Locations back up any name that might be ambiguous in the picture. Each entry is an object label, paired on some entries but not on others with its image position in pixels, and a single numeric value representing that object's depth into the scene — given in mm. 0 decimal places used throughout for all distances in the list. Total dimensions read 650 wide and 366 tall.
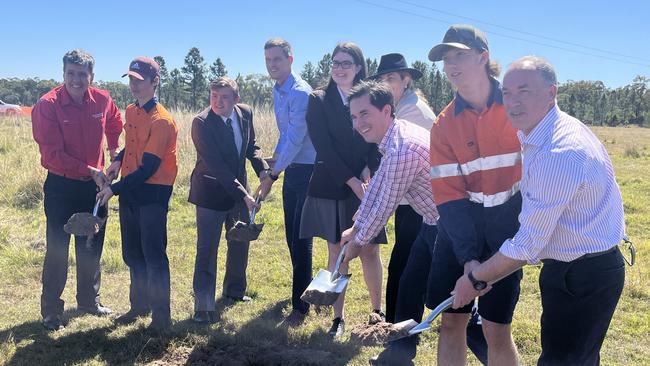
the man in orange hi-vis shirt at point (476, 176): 2740
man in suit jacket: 4434
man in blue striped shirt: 2145
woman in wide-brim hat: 3816
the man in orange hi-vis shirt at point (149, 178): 4051
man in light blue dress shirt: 4535
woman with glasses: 4094
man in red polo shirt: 4207
